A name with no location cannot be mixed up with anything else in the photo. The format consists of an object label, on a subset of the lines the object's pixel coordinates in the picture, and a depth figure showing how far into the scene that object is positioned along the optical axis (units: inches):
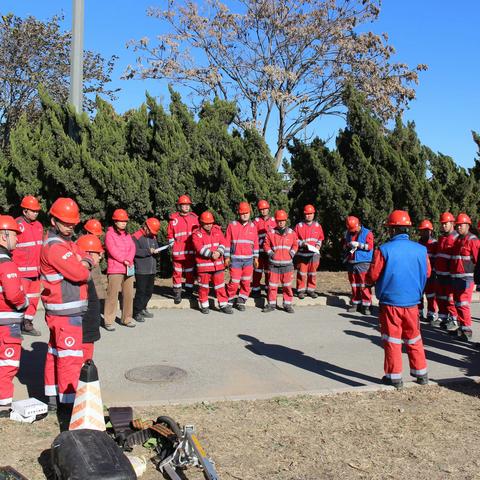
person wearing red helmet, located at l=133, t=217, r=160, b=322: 381.4
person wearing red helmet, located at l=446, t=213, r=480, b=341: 361.1
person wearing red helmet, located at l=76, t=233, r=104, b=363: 223.1
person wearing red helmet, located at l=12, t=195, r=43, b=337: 346.0
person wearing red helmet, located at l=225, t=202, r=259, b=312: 424.8
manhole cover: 264.4
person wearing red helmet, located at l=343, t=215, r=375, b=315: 434.0
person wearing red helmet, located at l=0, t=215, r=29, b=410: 206.7
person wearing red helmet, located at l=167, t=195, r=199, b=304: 437.1
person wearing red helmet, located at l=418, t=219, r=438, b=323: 405.7
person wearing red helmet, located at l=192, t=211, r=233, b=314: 410.6
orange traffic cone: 184.1
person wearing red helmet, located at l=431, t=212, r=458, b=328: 385.4
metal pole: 458.9
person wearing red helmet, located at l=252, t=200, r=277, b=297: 464.4
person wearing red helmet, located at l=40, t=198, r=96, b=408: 208.2
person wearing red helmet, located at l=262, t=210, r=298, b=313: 428.8
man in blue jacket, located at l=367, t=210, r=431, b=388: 249.1
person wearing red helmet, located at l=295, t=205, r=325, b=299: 468.8
